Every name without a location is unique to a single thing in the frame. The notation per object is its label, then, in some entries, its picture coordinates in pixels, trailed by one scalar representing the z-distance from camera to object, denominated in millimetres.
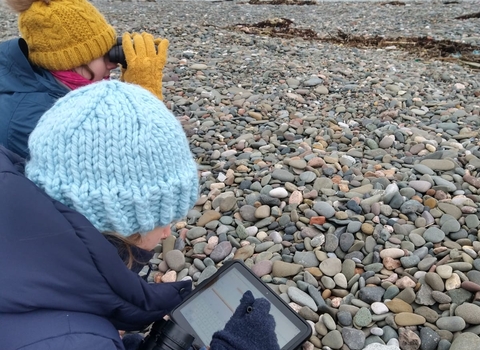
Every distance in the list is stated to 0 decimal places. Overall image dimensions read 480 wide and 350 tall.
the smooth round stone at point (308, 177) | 2912
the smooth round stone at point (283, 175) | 2928
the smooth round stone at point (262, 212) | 2648
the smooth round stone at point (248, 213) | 2672
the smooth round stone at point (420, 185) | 2746
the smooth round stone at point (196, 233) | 2596
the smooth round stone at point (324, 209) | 2549
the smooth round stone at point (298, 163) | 3047
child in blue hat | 1063
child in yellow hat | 2156
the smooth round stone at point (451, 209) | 2534
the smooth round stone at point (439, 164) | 2992
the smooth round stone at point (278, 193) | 2768
